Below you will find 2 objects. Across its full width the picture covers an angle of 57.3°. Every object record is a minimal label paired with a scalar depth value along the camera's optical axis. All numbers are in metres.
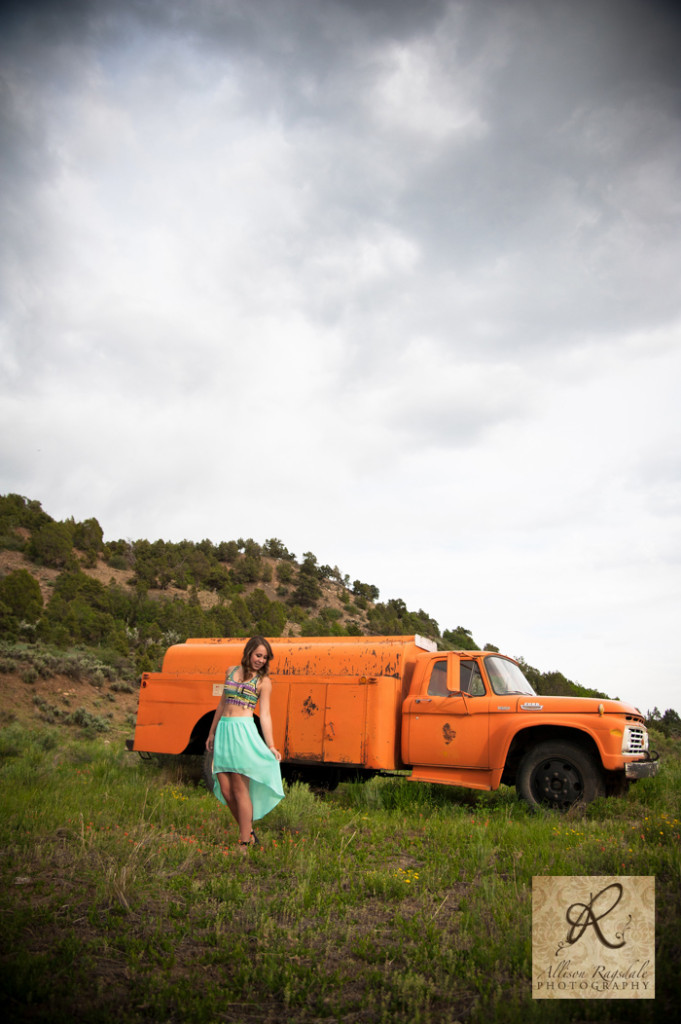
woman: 5.47
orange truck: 7.06
